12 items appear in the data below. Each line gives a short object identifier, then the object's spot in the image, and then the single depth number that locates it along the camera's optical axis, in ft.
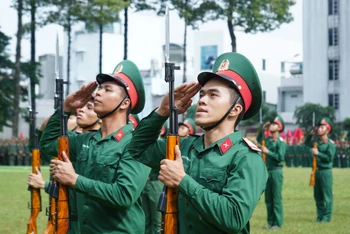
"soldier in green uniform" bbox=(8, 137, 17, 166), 124.88
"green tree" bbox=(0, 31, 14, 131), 129.90
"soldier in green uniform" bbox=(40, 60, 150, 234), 19.16
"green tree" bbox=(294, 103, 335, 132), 164.35
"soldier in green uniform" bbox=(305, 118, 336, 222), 50.62
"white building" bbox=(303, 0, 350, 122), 180.34
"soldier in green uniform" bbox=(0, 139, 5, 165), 127.83
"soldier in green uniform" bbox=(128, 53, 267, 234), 14.60
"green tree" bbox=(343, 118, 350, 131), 165.85
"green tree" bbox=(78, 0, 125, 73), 123.75
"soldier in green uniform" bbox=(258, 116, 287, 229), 47.75
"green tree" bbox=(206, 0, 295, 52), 124.47
